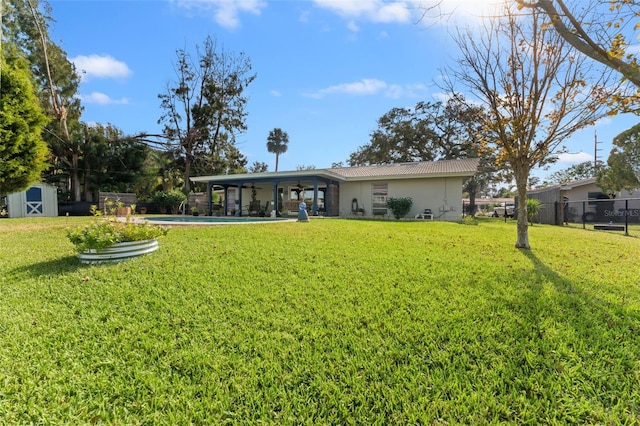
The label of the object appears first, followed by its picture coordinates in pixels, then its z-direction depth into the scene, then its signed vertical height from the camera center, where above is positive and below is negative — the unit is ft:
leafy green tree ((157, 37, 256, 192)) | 87.35 +33.77
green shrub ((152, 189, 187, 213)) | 68.54 +2.61
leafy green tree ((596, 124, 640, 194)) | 61.87 +9.06
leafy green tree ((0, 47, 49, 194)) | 26.71 +7.86
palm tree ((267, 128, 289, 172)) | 141.69 +33.81
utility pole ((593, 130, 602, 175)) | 109.54 +22.09
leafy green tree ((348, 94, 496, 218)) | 87.20 +21.98
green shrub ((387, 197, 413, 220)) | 52.11 +0.42
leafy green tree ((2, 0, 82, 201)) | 65.21 +33.89
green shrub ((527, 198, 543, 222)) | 51.55 +0.07
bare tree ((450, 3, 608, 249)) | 20.30 +8.68
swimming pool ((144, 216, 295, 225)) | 53.01 -1.65
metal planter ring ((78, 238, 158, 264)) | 15.12 -2.32
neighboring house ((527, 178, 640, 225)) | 57.88 +0.46
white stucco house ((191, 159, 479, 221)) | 51.65 +4.47
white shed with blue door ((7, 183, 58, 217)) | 51.74 +1.63
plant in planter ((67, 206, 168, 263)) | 14.85 -1.58
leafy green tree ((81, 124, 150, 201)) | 68.64 +11.81
